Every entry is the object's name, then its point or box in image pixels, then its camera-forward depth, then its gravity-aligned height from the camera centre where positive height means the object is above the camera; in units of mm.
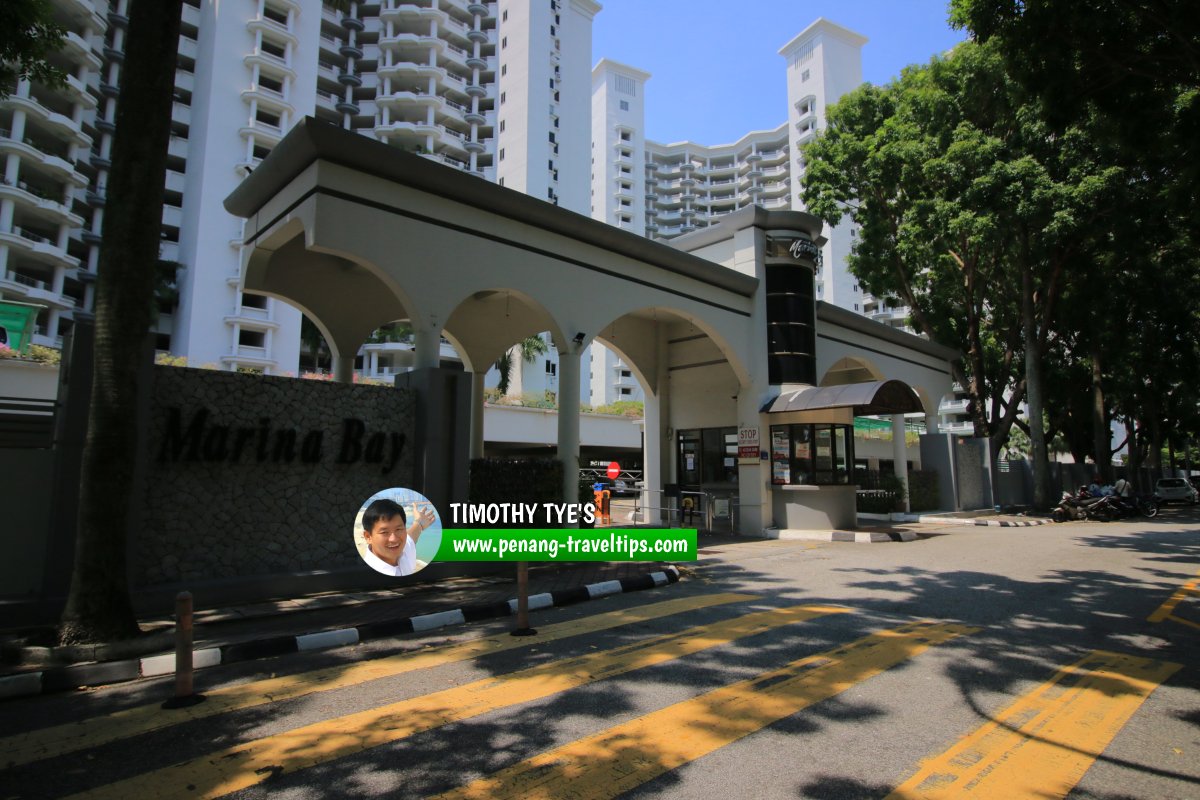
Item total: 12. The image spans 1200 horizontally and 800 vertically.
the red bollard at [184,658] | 4848 -1298
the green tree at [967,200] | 19766 +8789
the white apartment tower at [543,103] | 63781 +37614
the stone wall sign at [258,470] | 8211 +174
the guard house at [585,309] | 10289 +3784
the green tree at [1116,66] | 8219 +5478
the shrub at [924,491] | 24266 -314
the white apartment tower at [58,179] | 38750 +19137
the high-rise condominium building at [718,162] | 79875 +47413
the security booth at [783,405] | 16656 +1929
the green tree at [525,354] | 38188 +7884
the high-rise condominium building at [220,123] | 41031 +25121
